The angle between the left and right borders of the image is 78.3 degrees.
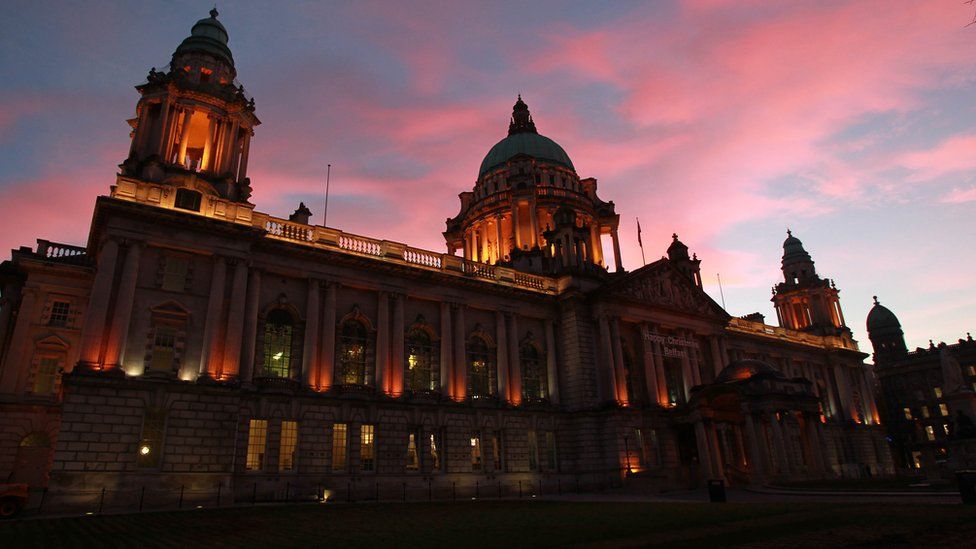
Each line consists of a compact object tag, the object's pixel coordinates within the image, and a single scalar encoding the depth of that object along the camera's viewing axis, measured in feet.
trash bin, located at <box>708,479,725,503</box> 93.25
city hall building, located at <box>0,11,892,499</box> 94.53
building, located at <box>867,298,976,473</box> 287.28
